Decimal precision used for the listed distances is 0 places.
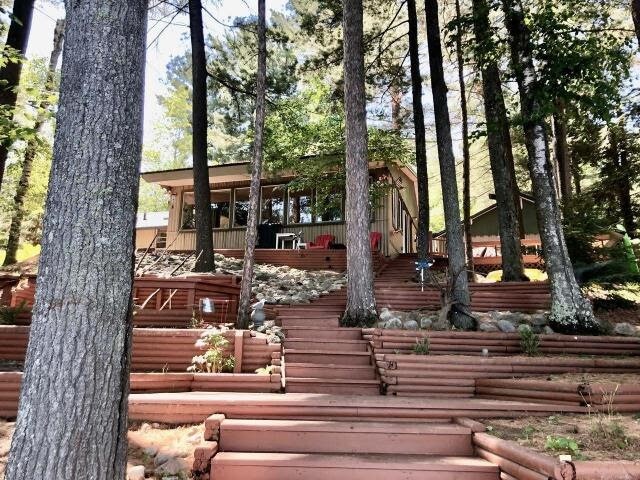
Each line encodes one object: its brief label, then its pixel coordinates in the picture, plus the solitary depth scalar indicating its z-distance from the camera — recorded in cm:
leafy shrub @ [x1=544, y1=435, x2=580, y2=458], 289
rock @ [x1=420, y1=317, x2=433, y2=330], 680
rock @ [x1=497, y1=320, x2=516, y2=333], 647
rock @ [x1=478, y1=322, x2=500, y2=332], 657
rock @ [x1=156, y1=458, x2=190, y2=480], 324
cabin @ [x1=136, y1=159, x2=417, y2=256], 1375
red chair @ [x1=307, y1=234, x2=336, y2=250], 1326
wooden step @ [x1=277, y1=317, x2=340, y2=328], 680
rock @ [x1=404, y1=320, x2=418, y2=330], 661
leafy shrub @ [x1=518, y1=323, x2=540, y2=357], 566
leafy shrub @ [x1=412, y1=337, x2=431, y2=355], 566
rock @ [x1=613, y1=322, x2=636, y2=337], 631
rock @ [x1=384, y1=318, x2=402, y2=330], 659
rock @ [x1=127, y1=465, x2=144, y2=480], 308
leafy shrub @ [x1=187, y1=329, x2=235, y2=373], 532
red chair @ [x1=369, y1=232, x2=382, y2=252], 1290
